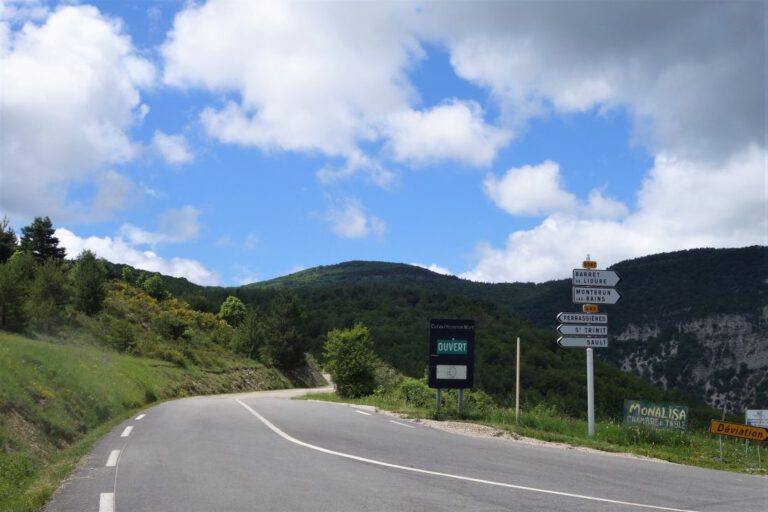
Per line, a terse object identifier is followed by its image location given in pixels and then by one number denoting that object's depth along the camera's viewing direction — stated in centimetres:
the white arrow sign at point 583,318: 1581
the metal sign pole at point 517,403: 1607
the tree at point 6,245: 5431
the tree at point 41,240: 6481
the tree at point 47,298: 3769
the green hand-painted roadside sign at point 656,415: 1481
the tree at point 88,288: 5022
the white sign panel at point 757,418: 1364
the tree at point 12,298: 3256
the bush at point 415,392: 2359
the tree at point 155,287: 7469
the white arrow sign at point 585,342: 1571
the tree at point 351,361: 3300
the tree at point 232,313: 8325
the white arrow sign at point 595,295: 1611
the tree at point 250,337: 6438
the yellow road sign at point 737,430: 1280
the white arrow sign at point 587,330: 1584
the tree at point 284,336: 6750
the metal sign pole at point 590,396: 1505
